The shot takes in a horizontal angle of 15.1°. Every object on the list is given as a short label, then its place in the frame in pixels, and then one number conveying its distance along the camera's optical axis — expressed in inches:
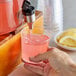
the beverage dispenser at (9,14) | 34.5
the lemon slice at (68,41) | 40.2
